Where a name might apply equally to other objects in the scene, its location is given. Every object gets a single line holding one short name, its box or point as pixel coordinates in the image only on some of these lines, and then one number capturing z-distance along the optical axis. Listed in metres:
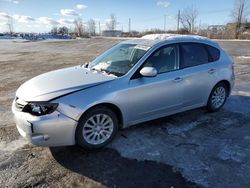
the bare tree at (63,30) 75.92
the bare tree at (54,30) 78.22
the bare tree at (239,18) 36.35
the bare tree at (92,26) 75.68
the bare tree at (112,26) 71.27
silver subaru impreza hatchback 2.56
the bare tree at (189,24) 46.48
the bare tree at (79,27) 67.51
